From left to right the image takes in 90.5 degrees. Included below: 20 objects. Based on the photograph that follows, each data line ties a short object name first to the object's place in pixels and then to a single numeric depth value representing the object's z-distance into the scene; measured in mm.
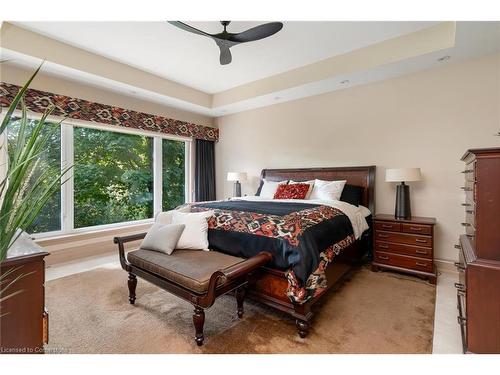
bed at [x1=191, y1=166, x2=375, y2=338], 1835
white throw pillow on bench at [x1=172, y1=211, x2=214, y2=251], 2225
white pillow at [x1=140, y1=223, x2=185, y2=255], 2127
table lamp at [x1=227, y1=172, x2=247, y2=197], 4576
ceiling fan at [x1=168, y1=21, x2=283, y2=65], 2088
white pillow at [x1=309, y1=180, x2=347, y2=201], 3328
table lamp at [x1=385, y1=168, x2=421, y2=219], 2859
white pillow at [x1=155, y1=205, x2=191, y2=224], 2483
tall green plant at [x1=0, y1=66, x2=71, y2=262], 838
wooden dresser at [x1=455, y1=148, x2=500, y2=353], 1350
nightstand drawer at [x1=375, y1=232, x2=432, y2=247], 2715
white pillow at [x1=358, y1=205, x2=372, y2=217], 3168
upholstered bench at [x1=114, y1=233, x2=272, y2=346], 1645
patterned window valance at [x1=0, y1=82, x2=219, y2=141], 2953
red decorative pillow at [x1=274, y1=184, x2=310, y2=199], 3448
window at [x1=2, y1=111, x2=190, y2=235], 3428
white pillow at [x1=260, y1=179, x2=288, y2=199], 3882
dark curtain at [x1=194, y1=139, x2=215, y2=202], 4996
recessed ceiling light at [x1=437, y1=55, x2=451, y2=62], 2750
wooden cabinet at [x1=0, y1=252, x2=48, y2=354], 1100
